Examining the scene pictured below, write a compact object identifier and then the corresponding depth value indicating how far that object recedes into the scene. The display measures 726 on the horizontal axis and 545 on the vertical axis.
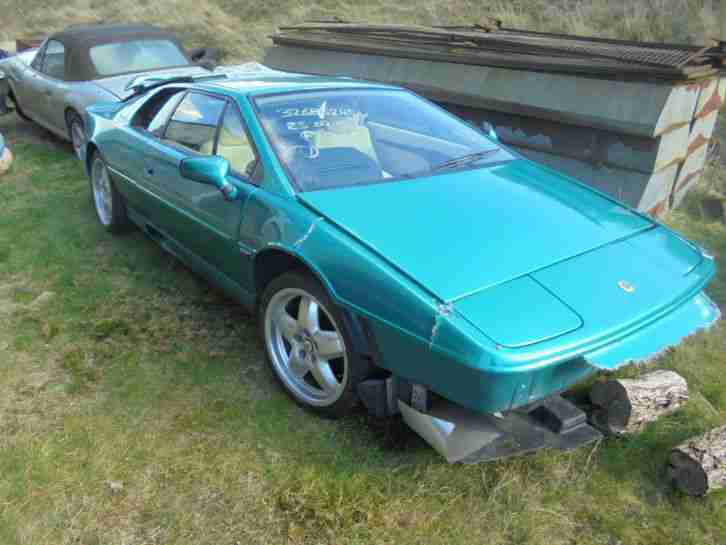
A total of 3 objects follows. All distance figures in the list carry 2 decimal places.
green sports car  2.10
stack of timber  4.55
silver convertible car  6.39
